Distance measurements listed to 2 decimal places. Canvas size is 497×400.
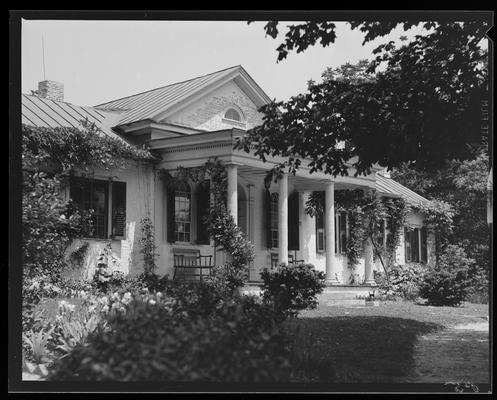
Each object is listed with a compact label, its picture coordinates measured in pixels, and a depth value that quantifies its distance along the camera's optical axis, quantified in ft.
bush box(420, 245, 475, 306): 47.93
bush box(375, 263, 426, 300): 50.75
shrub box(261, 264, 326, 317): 36.19
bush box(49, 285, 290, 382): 20.58
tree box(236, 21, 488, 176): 30.42
